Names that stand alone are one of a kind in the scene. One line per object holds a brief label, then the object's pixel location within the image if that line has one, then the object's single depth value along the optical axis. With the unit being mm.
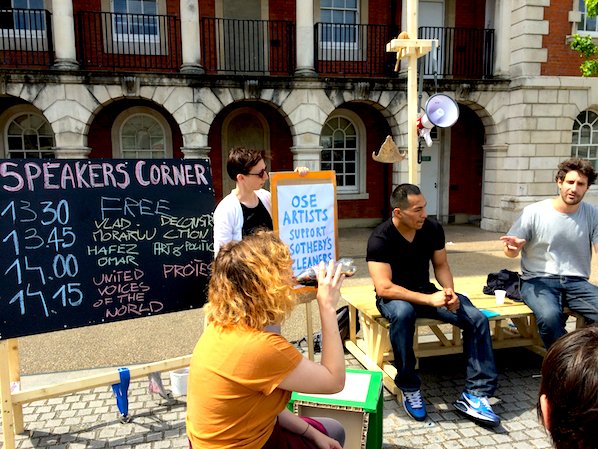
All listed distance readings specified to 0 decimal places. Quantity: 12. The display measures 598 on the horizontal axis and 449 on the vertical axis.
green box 2586
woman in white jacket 3266
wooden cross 4051
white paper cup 3872
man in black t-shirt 3217
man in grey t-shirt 3605
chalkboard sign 2787
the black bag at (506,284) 4005
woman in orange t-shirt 1669
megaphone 4938
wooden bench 3660
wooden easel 2725
